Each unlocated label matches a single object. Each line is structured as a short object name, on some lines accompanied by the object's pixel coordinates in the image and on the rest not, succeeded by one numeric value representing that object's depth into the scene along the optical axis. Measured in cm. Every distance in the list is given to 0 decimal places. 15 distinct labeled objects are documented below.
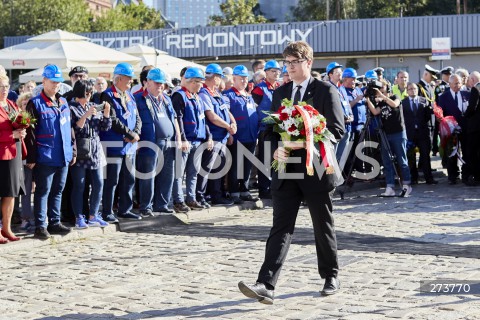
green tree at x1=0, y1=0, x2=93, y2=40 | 6381
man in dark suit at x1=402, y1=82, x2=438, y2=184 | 1641
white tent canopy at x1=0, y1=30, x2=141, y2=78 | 1805
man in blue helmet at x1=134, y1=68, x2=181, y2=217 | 1212
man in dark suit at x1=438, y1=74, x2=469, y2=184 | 1670
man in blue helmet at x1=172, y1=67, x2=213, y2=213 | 1272
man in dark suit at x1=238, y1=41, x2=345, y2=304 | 703
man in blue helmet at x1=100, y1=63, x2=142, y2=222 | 1148
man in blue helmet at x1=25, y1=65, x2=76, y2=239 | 1027
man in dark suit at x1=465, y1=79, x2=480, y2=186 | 1603
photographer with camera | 1475
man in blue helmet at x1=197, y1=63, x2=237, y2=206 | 1330
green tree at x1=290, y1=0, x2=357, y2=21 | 6444
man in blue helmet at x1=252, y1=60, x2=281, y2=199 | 1470
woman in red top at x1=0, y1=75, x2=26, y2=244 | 992
